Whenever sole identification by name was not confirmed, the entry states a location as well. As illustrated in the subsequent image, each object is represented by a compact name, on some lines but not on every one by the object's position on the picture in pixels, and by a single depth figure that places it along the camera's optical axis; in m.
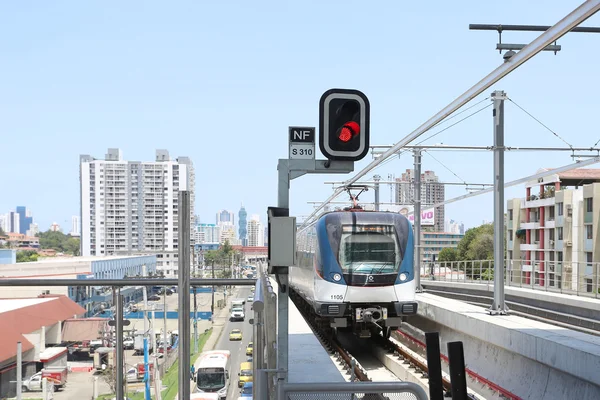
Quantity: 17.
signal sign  6.19
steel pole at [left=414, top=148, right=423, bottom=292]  22.55
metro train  15.54
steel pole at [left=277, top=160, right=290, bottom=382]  5.75
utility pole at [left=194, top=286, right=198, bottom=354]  5.22
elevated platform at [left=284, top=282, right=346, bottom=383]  9.55
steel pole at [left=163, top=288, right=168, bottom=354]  5.19
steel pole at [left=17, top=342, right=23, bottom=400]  4.97
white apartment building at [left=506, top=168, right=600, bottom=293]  50.38
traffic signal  6.14
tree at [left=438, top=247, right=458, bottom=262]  102.19
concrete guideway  9.11
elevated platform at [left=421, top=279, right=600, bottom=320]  16.36
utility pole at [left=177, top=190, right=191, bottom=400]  3.97
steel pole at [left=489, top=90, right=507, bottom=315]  13.63
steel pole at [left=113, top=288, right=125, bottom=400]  5.46
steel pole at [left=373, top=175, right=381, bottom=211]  33.44
